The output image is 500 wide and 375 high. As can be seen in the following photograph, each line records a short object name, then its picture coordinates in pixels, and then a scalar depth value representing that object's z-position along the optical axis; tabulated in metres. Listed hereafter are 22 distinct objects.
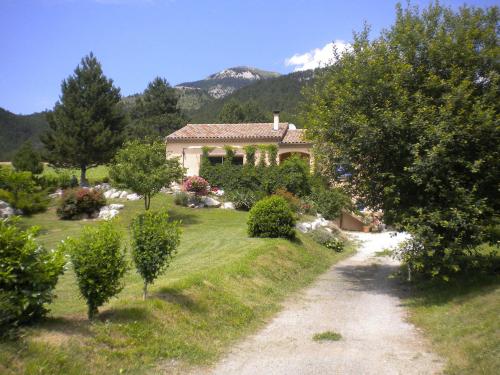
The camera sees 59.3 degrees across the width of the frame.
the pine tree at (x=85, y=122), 31.44
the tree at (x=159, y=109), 61.00
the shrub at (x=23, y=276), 5.02
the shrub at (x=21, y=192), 22.34
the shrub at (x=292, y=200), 23.63
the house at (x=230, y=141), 32.12
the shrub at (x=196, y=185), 26.57
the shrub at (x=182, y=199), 26.11
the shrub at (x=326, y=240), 19.75
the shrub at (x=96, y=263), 6.08
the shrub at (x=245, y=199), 26.11
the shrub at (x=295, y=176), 27.23
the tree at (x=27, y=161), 30.67
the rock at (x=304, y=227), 20.31
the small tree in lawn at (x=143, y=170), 21.03
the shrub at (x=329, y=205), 25.83
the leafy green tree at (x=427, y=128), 10.09
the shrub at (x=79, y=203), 22.78
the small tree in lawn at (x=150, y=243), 7.36
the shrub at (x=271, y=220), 16.14
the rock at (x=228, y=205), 26.12
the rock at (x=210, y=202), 26.22
